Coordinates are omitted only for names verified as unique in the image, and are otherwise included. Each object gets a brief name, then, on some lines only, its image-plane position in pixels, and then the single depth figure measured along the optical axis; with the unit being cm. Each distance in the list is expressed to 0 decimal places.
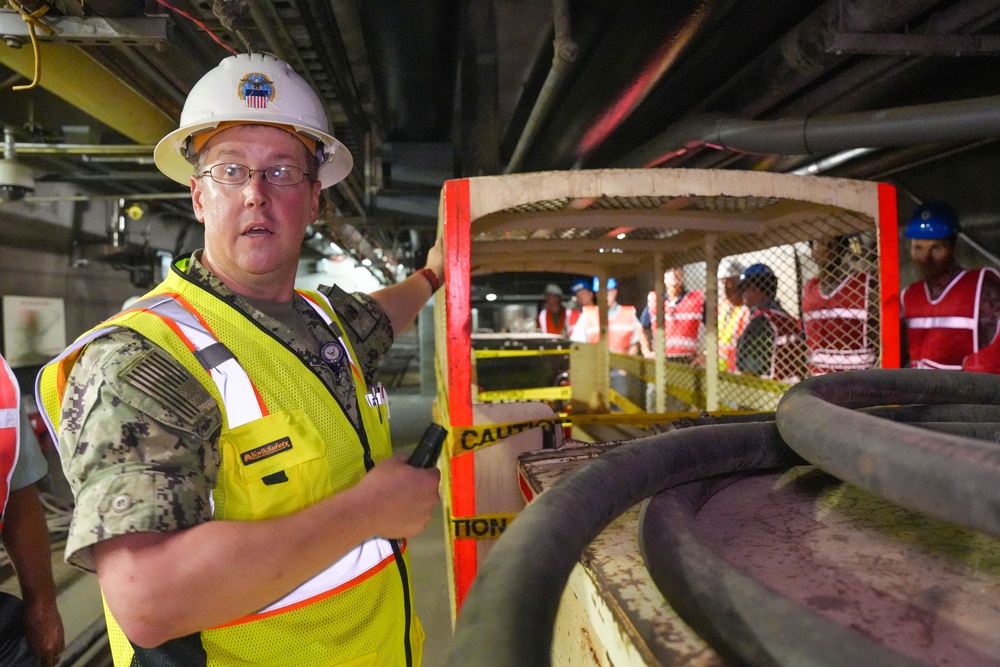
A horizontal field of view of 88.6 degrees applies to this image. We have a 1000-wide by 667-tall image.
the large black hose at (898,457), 64
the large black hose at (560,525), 58
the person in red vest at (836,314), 297
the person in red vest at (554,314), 930
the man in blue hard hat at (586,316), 771
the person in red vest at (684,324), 565
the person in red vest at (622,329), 738
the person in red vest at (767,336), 395
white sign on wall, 599
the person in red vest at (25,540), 184
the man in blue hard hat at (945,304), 330
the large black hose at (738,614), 54
